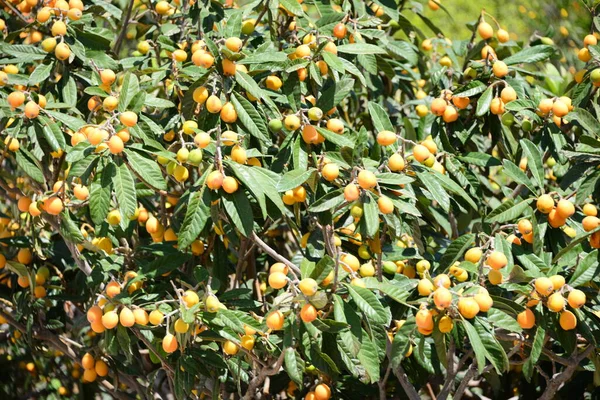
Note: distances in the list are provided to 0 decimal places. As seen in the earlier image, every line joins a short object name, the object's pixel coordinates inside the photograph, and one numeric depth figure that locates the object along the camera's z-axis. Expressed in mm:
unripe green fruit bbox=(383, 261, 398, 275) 4182
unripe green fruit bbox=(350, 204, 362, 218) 3849
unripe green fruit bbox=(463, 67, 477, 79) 4446
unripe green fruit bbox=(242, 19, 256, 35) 4328
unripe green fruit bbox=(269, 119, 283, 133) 4061
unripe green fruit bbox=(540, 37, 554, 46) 4707
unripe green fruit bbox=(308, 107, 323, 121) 4027
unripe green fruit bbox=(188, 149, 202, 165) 3879
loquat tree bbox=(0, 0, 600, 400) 3875
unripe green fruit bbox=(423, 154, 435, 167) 4079
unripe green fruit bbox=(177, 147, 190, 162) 3907
